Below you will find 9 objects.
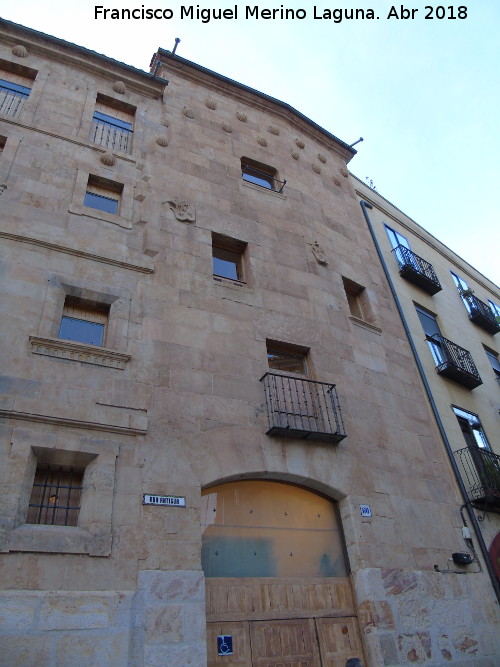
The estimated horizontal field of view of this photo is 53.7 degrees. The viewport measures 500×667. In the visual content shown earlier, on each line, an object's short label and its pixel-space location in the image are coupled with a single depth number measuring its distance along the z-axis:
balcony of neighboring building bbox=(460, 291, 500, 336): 19.33
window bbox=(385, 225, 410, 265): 16.77
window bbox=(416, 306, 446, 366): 14.84
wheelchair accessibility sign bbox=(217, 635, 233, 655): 7.23
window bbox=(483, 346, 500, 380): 18.85
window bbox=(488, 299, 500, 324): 22.92
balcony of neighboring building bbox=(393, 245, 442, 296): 16.19
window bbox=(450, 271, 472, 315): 19.98
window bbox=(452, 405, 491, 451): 13.94
